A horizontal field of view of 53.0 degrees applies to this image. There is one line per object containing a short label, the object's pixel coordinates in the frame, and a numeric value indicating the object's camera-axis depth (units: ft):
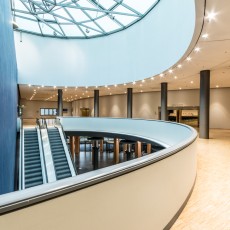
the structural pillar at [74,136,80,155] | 85.45
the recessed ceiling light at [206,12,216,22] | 22.02
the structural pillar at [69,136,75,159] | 77.36
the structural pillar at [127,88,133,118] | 78.18
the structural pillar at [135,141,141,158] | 56.44
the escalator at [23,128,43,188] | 39.43
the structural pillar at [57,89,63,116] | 82.94
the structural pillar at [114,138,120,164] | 67.21
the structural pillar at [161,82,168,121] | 65.50
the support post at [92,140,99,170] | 65.66
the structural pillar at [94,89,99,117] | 83.46
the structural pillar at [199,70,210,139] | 47.85
